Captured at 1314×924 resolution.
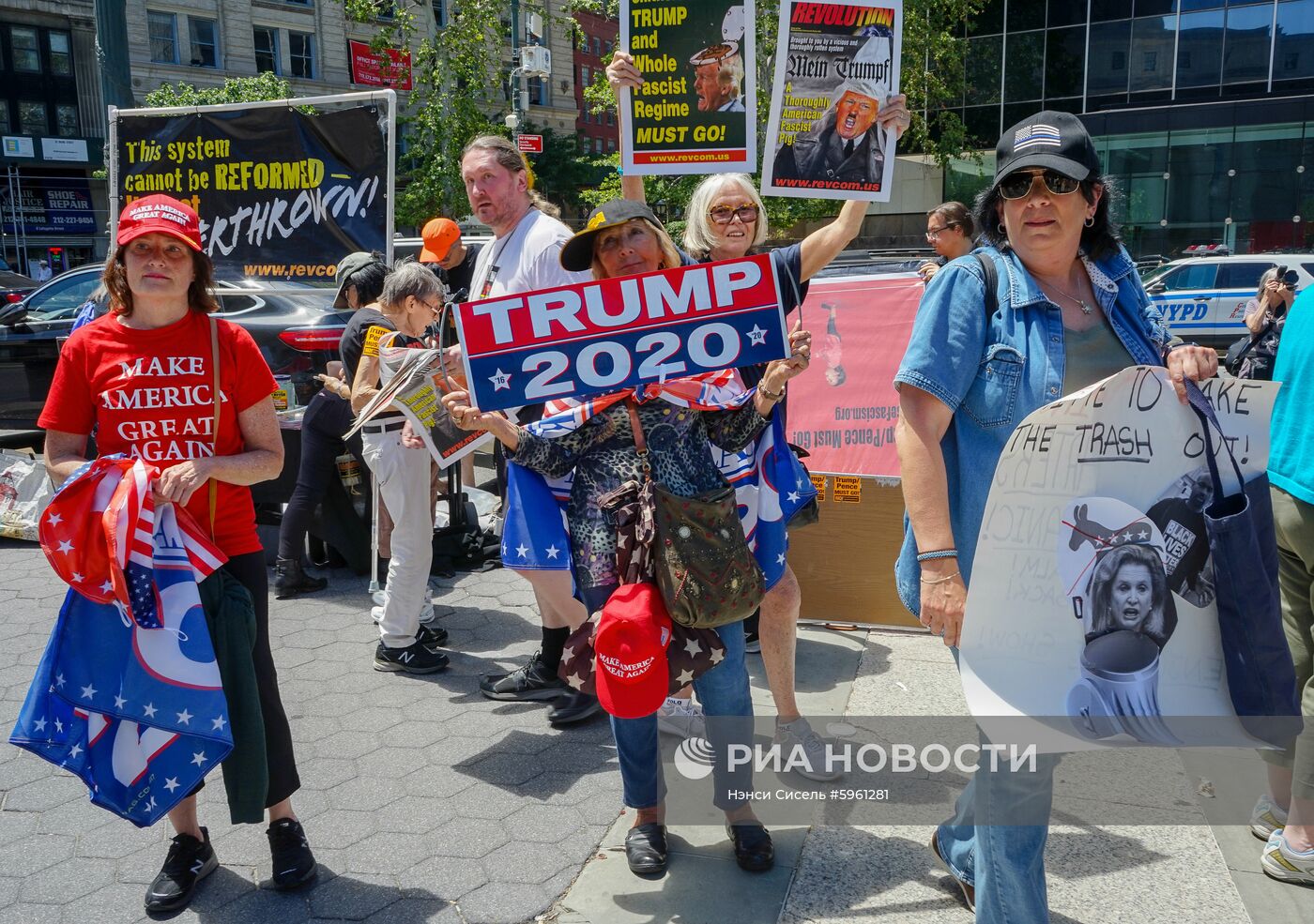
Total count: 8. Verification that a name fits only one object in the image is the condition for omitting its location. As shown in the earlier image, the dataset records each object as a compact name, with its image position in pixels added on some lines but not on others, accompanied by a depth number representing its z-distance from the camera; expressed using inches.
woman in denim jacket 93.0
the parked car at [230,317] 313.7
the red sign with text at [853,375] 200.8
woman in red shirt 114.9
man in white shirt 168.2
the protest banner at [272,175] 246.1
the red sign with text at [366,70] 1259.8
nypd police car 647.8
